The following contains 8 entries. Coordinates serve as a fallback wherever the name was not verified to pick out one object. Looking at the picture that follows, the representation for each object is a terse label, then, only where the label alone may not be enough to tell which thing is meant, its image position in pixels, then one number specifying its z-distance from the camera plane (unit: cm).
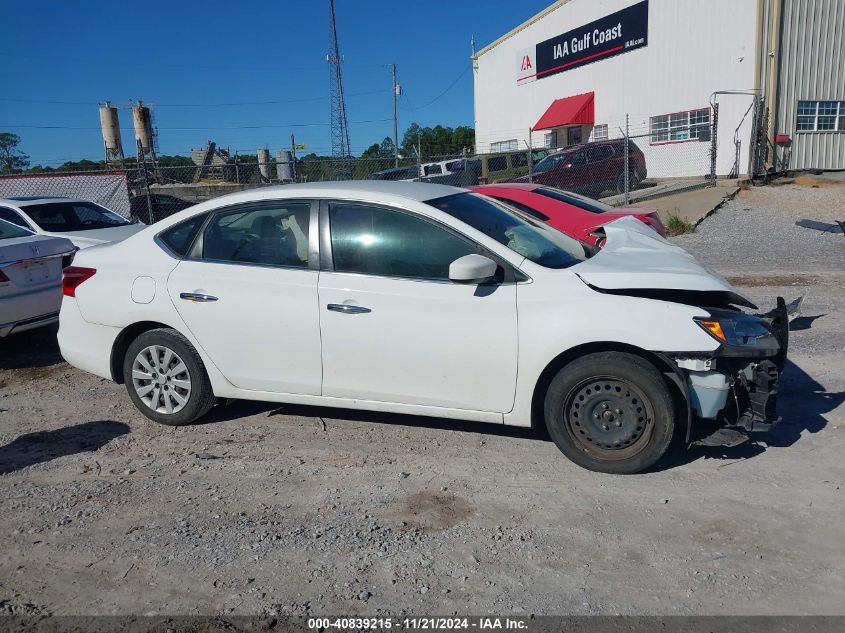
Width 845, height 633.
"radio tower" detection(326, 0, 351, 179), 4775
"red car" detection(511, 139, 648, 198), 1908
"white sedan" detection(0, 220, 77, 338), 695
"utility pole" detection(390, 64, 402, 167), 4453
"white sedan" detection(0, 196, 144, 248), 944
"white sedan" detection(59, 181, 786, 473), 409
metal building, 2192
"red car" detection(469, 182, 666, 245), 862
